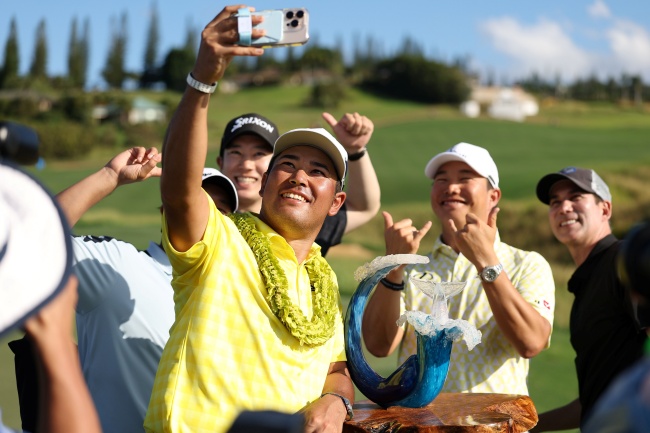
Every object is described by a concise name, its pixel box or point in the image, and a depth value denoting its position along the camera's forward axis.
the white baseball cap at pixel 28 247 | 1.32
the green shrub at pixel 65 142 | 40.19
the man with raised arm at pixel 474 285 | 3.40
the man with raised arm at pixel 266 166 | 4.09
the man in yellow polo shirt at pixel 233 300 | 2.36
